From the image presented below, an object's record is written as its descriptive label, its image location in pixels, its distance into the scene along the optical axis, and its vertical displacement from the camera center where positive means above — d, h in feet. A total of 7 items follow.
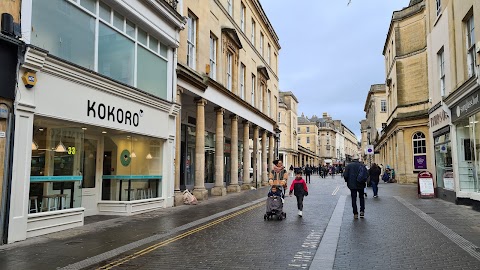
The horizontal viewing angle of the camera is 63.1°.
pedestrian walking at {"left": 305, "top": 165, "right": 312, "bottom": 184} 116.45 -0.33
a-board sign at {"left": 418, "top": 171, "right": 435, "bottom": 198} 59.26 -2.50
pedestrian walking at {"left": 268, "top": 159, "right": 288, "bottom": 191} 38.56 -0.63
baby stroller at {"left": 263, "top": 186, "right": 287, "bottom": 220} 36.75 -3.52
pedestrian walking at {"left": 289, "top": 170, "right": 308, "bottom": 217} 39.01 -1.95
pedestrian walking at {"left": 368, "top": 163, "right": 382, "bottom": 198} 62.79 -0.96
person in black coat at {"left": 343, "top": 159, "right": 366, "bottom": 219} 36.86 -1.24
